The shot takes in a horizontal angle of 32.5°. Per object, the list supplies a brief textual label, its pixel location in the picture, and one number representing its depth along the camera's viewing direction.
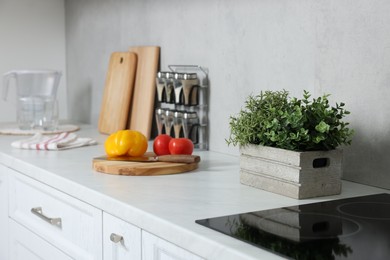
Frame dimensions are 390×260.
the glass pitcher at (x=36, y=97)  2.68
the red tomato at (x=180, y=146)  1.93
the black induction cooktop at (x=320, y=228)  1.06
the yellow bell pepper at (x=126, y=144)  1.90
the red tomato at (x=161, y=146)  1.97
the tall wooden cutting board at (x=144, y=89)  2.41
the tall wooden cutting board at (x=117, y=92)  2.53
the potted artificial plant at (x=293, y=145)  1.43
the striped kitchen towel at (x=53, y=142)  2.19
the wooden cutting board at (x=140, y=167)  1.74
